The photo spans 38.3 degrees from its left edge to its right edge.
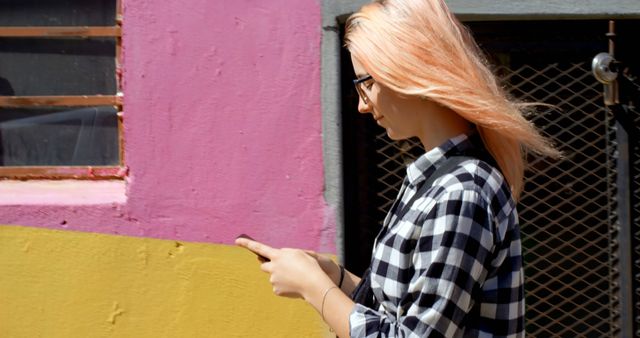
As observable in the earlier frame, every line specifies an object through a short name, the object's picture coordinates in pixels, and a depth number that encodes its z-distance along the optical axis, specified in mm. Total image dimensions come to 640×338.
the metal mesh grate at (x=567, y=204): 3936
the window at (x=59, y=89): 3947
